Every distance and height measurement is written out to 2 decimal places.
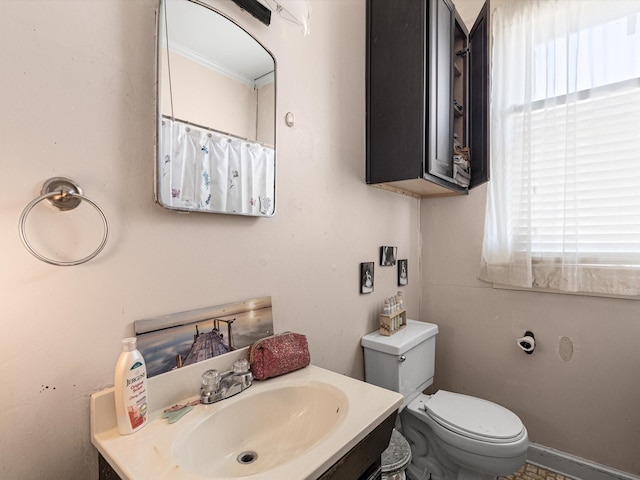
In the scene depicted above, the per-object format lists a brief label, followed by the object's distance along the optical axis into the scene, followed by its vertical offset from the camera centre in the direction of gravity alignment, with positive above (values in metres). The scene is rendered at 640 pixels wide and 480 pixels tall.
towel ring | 0.65 +0.08
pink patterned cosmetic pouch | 1.03 -0.39
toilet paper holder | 1.73 -0.57
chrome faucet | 0.89 -0.42
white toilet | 1.27 -0.79
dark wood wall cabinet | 1.42 +0.70
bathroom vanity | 0.66 -0.46
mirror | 0.86 +0.37
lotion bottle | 0.72 -0.35
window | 1.48 +0.45
